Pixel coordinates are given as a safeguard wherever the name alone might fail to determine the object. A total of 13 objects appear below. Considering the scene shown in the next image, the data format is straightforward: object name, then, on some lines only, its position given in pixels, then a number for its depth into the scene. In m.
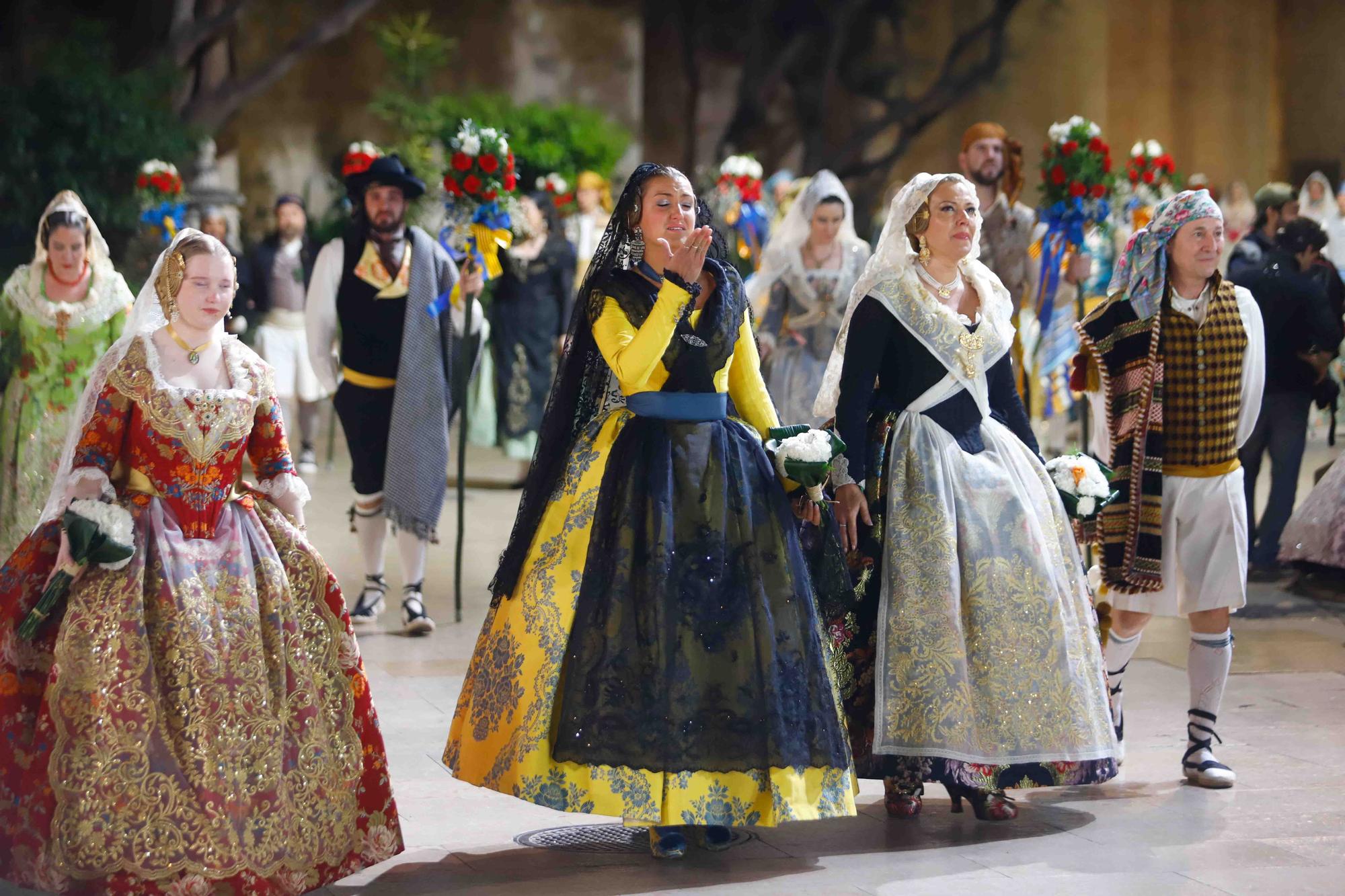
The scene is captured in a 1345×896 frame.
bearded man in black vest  13.75
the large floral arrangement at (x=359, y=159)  14.82
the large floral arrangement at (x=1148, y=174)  16.59
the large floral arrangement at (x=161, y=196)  19.62
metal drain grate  8.58
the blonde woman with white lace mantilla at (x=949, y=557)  8.77
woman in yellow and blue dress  7.95
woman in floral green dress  12.91
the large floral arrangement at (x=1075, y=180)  15.46
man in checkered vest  9.92
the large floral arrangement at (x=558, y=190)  24.14
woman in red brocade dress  7.14
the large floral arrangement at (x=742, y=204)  22.09
